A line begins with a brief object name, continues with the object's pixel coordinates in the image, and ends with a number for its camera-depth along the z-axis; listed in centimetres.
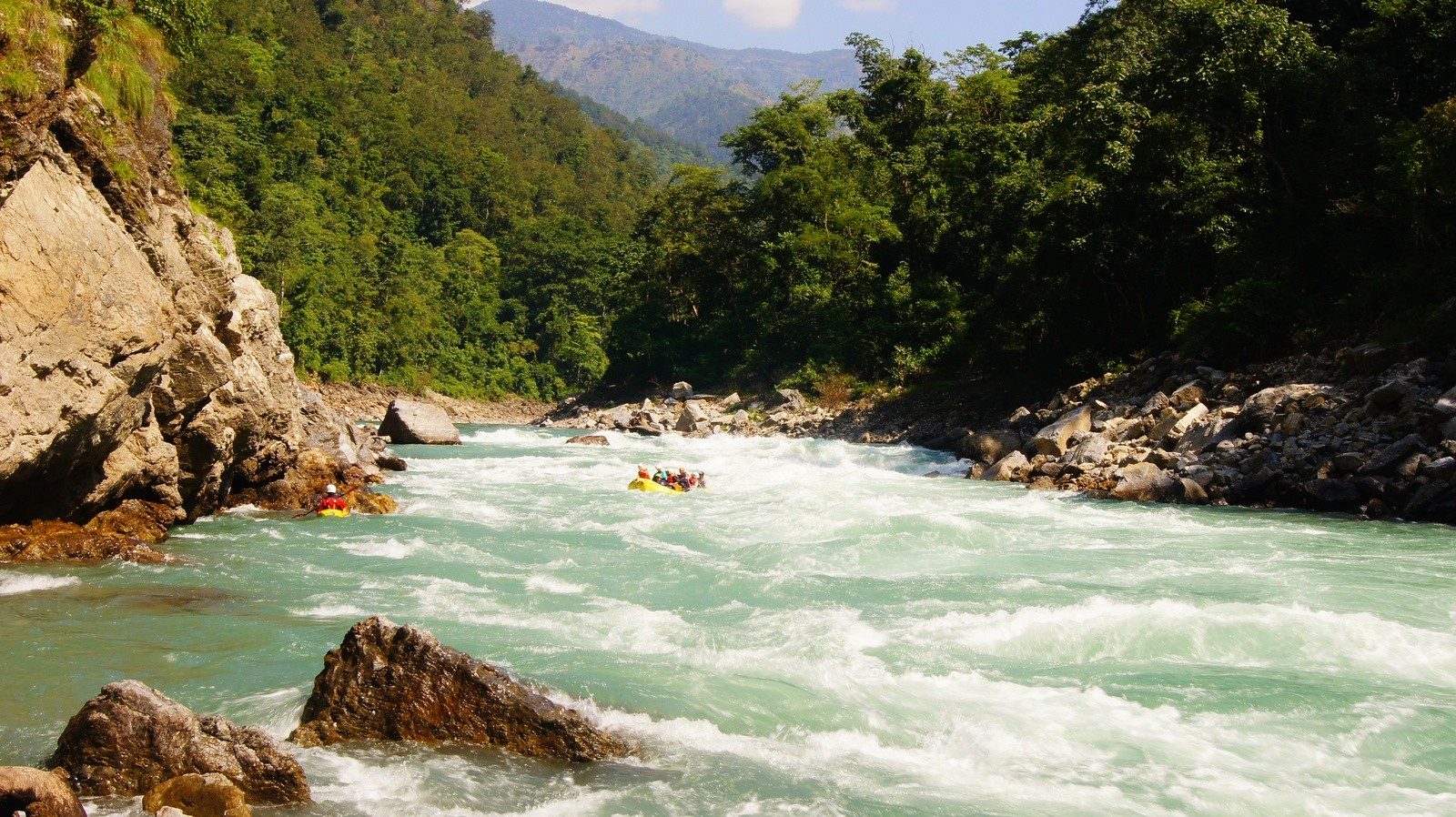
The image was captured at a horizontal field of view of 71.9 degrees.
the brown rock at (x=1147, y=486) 1650
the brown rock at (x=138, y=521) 1162
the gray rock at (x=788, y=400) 3672
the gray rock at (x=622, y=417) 3994
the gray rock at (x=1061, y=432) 2017
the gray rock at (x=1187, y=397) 1888
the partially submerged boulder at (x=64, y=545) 1016
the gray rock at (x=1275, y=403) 1614
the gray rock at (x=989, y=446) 2231
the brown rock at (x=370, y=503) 1527
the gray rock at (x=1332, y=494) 1434
